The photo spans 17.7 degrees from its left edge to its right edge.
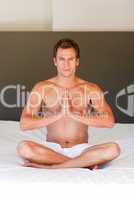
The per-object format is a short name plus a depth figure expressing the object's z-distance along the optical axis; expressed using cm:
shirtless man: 245
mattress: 222
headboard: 404
